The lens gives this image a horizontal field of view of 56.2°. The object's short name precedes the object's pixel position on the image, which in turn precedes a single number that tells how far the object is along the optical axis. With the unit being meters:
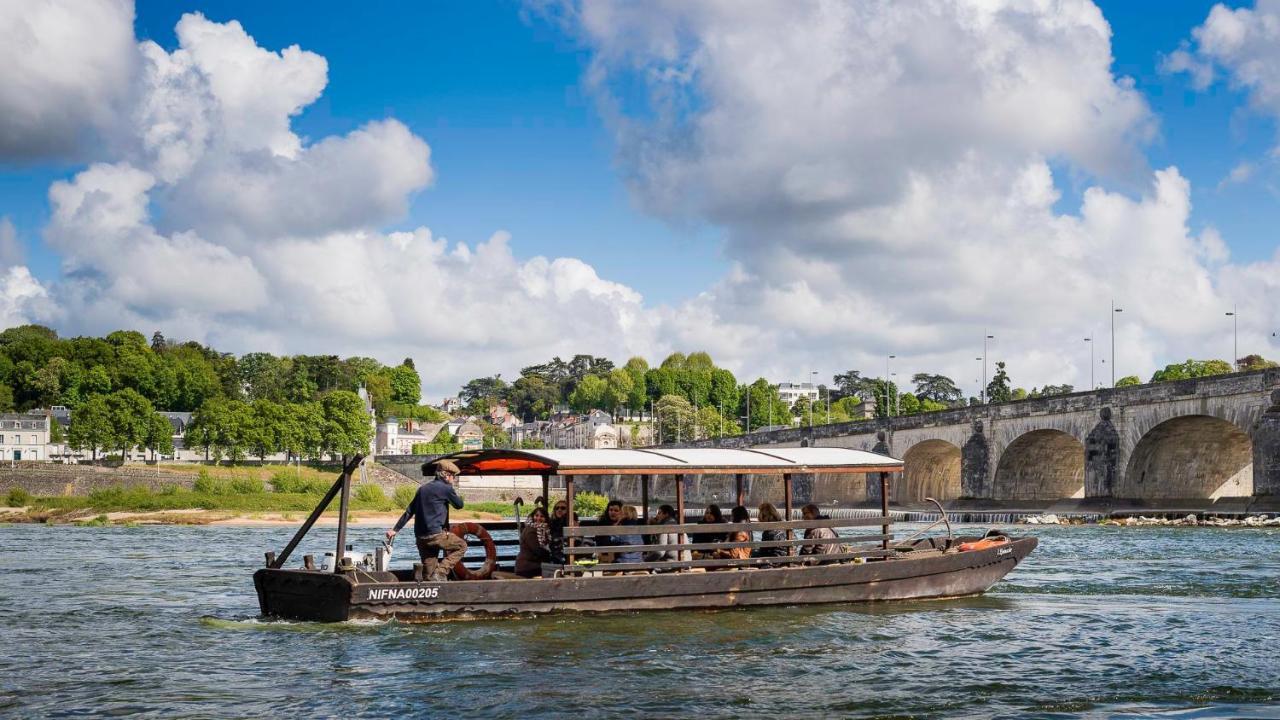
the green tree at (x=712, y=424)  131.12
